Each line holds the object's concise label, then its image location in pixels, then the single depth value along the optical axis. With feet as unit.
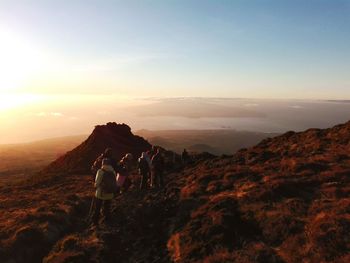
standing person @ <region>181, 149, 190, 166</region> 116.70
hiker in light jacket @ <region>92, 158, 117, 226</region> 46.98
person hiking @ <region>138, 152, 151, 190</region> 70.38
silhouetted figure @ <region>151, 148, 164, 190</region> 71.77
